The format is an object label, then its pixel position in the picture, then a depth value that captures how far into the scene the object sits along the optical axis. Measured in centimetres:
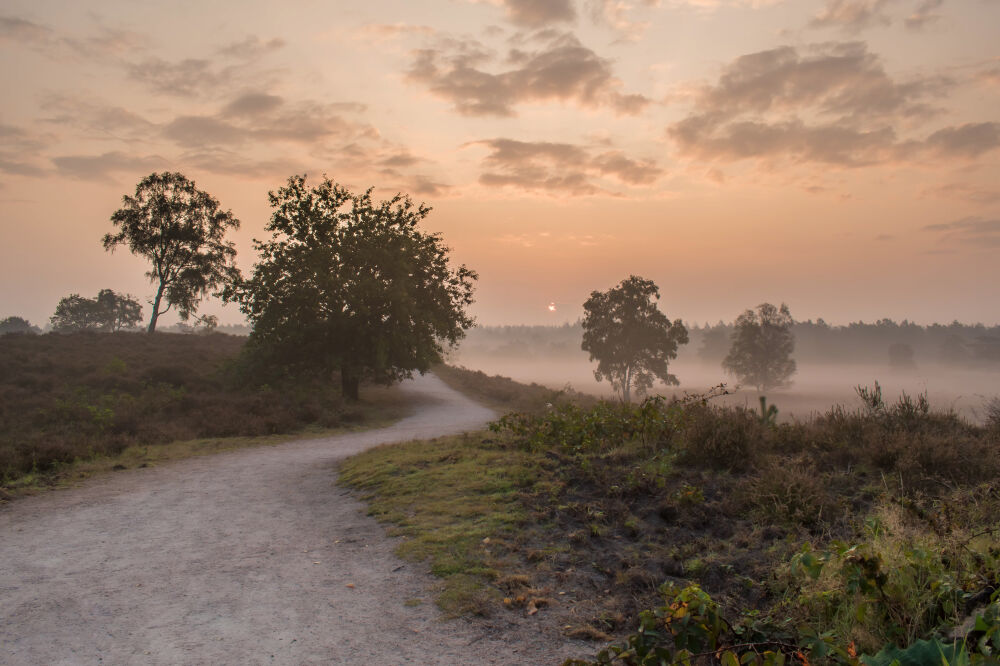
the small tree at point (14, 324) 8188
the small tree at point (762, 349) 6588
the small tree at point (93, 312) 6594
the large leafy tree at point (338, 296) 2286
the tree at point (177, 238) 4056
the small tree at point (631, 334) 4631
